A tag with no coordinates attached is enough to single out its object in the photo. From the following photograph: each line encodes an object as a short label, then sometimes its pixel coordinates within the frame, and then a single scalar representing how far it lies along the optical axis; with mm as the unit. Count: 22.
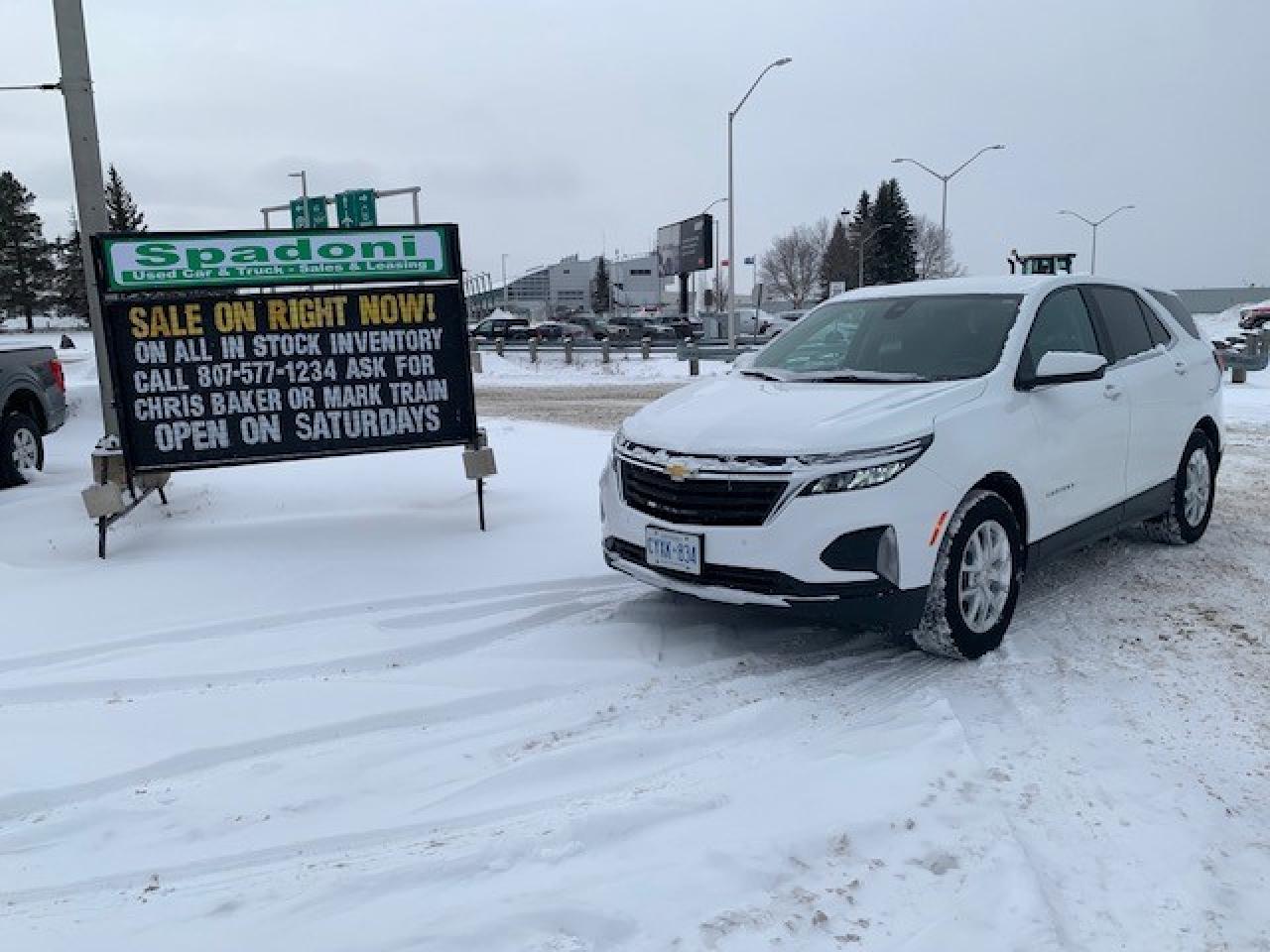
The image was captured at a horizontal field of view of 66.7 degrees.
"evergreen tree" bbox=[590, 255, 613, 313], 116625
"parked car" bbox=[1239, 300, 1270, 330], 37156
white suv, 4164
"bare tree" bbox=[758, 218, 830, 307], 103938
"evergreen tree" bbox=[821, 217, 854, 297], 85812
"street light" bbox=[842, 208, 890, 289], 77262
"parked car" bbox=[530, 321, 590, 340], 48938
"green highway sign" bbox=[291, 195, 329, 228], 29016
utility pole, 7547
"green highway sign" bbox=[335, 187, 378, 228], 27344
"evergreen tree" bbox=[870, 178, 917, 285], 79000
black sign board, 6477
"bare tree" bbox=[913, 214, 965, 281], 95850
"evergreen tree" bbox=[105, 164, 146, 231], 64438
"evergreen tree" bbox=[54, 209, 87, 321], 69062
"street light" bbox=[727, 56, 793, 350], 32031
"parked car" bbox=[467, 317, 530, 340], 47903
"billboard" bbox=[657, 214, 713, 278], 52500
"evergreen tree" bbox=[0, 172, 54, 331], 68062
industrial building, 118250
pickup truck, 9008
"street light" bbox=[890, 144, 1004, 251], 37406
